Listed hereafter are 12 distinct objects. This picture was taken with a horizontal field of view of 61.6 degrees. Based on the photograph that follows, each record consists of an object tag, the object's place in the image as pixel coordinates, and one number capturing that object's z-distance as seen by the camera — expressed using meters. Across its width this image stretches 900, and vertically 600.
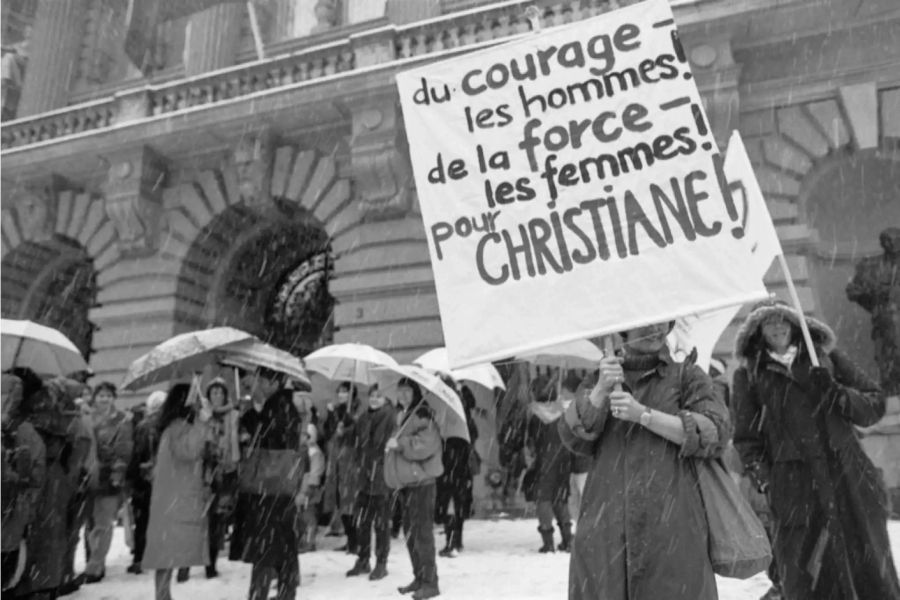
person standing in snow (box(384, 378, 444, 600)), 5.73
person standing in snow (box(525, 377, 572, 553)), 7.42
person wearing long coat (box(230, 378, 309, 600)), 5.03
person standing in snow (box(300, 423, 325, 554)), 8.46
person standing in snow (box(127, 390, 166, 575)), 7.53
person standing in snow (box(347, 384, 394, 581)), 6.91
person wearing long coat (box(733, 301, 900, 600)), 3.65
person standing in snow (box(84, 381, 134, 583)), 7.28
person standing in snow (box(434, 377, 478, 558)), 7.85
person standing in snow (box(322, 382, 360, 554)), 7.64
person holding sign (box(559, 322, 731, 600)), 2.44
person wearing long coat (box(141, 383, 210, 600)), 5.31
